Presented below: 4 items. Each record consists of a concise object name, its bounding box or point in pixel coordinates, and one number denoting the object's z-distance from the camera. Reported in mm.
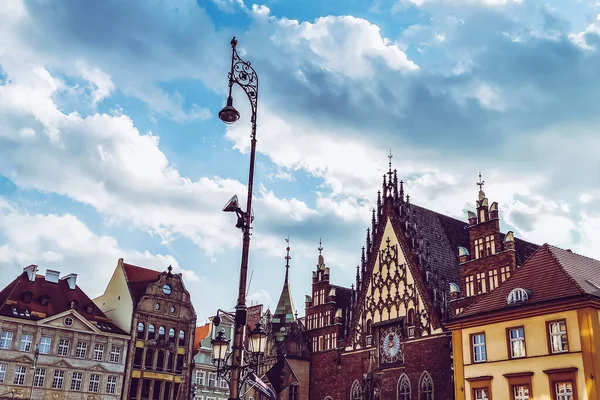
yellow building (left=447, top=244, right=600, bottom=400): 27859
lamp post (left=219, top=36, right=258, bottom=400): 14898
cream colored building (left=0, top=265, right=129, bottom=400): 49000
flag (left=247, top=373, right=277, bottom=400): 31941
